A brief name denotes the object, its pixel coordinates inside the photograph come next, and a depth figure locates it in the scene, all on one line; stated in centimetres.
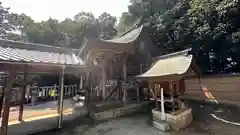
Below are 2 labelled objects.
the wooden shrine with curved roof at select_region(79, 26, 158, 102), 927
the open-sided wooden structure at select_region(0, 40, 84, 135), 547
